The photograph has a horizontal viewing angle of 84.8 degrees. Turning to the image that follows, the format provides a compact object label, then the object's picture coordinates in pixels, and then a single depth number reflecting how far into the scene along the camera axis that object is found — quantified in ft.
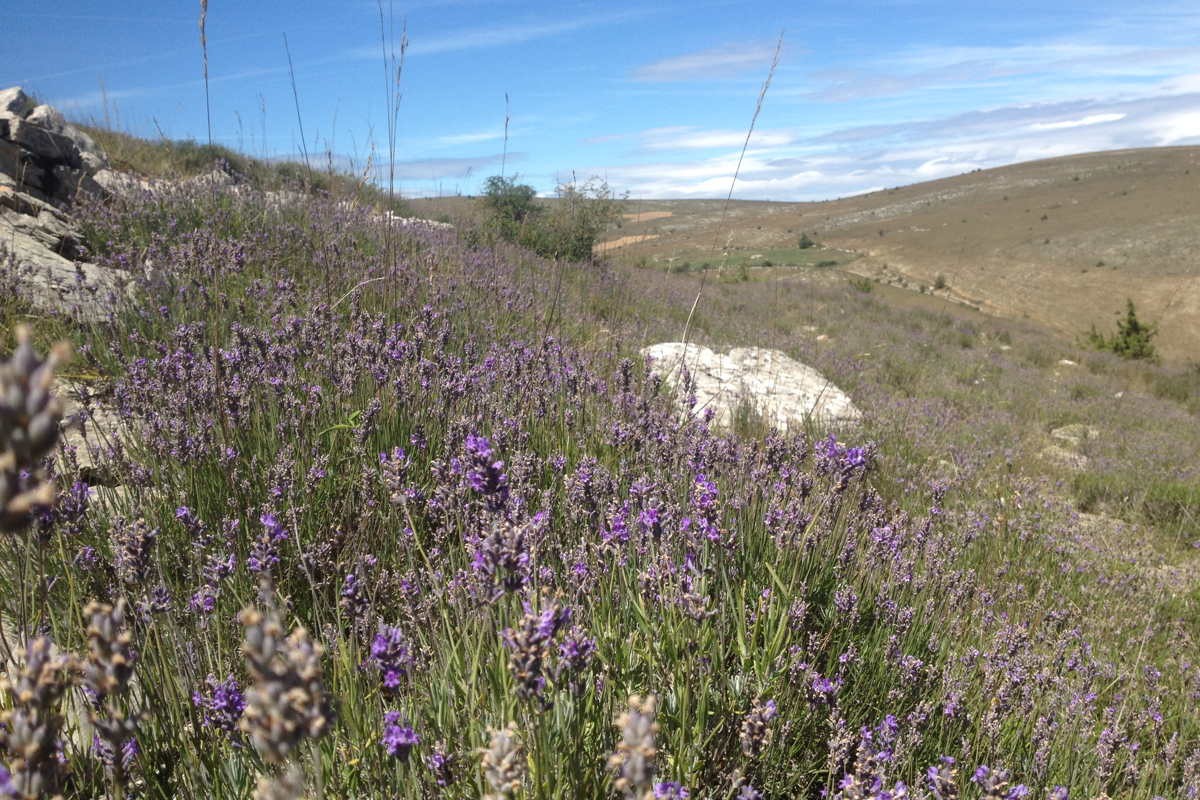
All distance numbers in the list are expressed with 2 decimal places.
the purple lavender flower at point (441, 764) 4.53
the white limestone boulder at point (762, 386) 20.48
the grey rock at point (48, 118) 25.85
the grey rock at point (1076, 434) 29.86
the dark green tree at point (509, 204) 43.14
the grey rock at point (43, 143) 23.35
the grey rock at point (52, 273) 14.64
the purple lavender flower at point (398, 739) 4.00
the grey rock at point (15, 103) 25.09
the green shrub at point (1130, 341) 61.11
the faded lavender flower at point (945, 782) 4.33
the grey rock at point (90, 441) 8.02
